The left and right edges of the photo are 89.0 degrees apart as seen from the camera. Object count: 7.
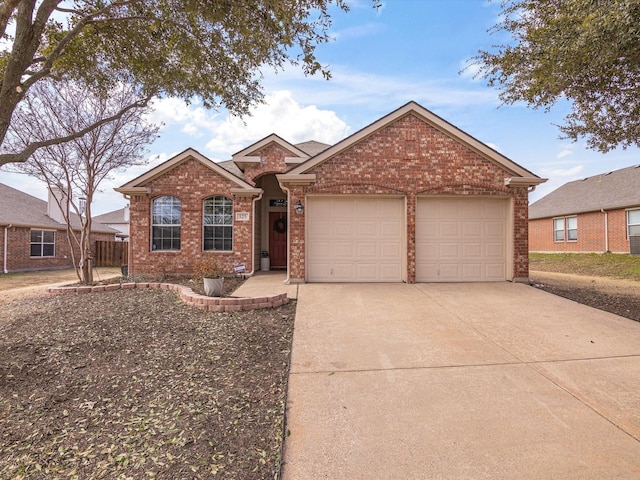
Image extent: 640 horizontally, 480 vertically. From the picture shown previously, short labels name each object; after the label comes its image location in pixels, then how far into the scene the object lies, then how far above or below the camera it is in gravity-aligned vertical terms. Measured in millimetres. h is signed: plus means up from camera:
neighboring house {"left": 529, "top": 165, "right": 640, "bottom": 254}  17234 +1453
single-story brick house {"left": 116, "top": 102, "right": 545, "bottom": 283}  8875 +939
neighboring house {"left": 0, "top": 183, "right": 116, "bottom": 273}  16469 +587
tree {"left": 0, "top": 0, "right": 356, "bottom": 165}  3904 +3406
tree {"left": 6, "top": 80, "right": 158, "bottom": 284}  9039 +3055
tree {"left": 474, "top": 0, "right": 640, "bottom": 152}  4785 +3238
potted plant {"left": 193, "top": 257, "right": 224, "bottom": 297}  7281 -898
